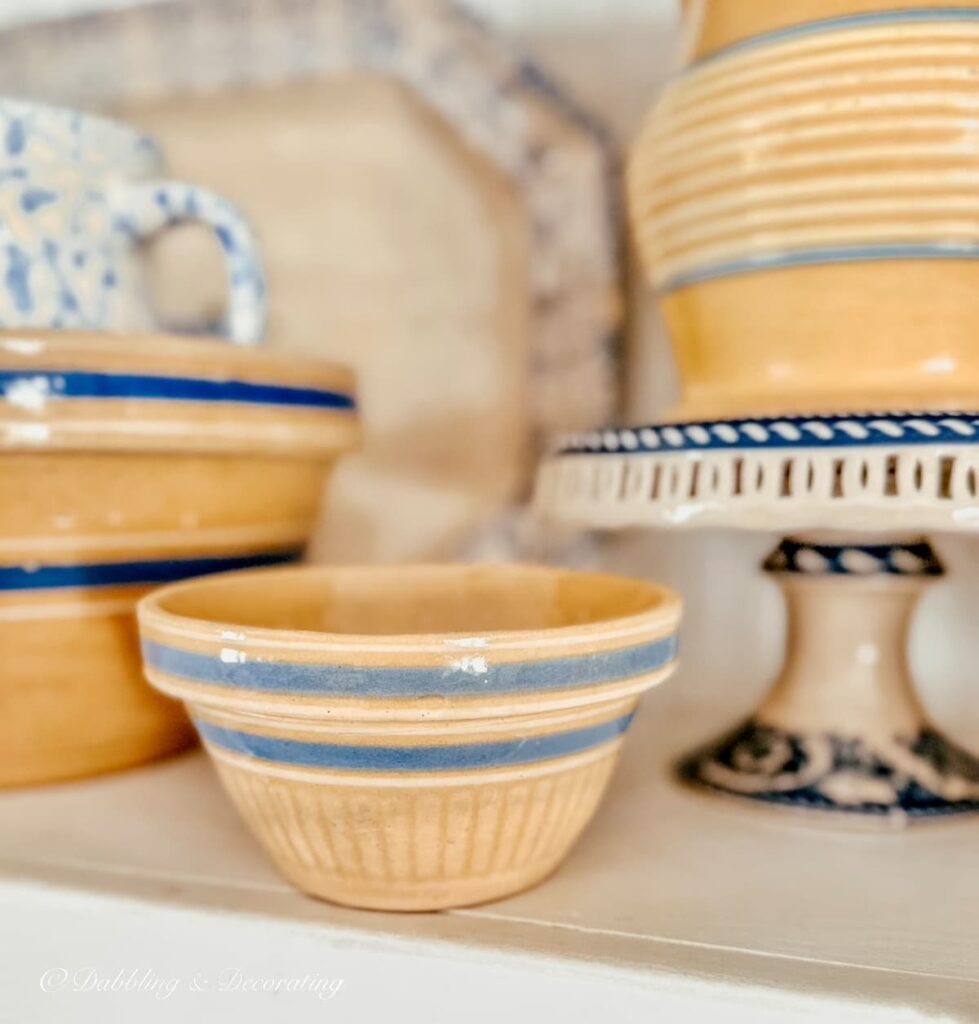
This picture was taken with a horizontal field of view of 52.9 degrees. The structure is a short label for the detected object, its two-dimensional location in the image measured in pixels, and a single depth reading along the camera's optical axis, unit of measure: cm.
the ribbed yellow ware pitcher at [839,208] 30
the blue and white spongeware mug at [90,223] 36
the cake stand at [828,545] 26
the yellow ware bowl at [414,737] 23
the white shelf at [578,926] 23
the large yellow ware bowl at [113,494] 32
